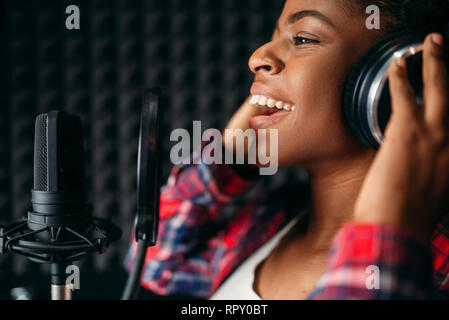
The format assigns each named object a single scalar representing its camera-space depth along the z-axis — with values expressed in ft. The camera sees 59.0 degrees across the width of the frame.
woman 1.15
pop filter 1.42
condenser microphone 1.39
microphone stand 1.45
